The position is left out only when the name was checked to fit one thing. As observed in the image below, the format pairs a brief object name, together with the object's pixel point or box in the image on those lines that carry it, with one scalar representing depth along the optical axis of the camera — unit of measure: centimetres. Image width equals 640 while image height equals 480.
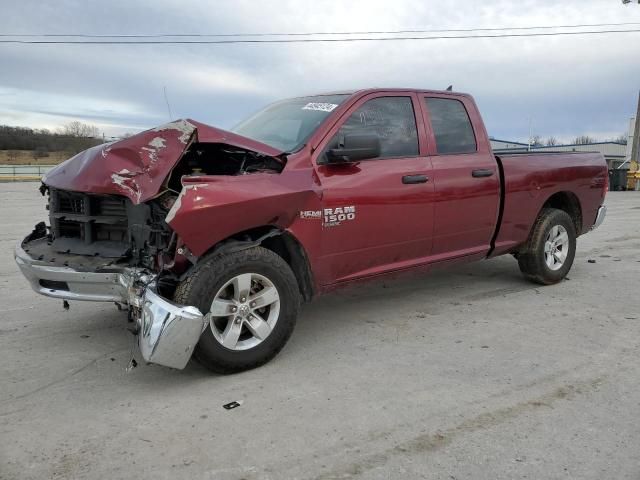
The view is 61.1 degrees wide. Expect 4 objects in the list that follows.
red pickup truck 337
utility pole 2512
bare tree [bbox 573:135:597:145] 6914
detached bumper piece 315
